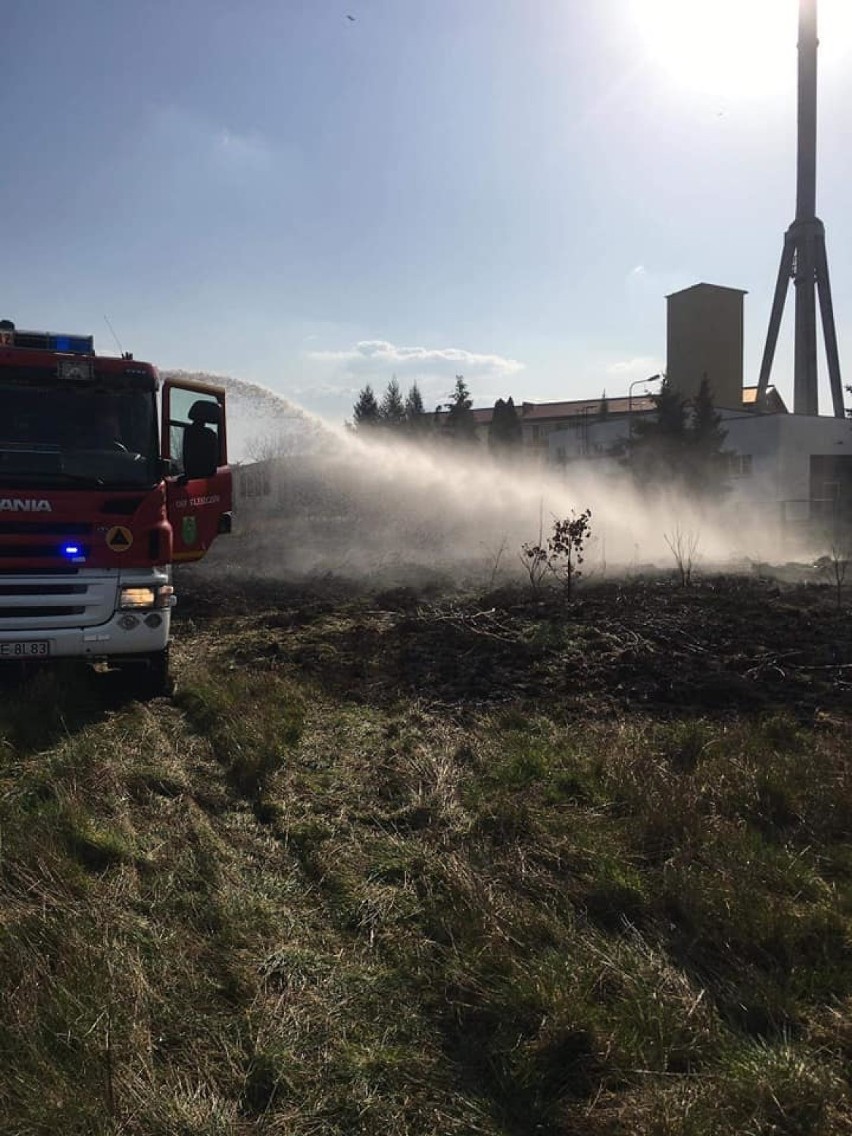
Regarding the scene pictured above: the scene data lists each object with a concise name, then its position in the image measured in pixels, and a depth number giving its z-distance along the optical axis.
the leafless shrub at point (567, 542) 11.61
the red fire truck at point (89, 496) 6.26
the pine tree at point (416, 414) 61.75
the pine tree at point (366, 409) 75.94
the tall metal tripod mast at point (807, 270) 37.16
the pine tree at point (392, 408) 74.62
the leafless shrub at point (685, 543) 18.31
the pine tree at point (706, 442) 32.41
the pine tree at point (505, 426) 53.94
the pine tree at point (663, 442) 32.34
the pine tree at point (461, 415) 58.34
